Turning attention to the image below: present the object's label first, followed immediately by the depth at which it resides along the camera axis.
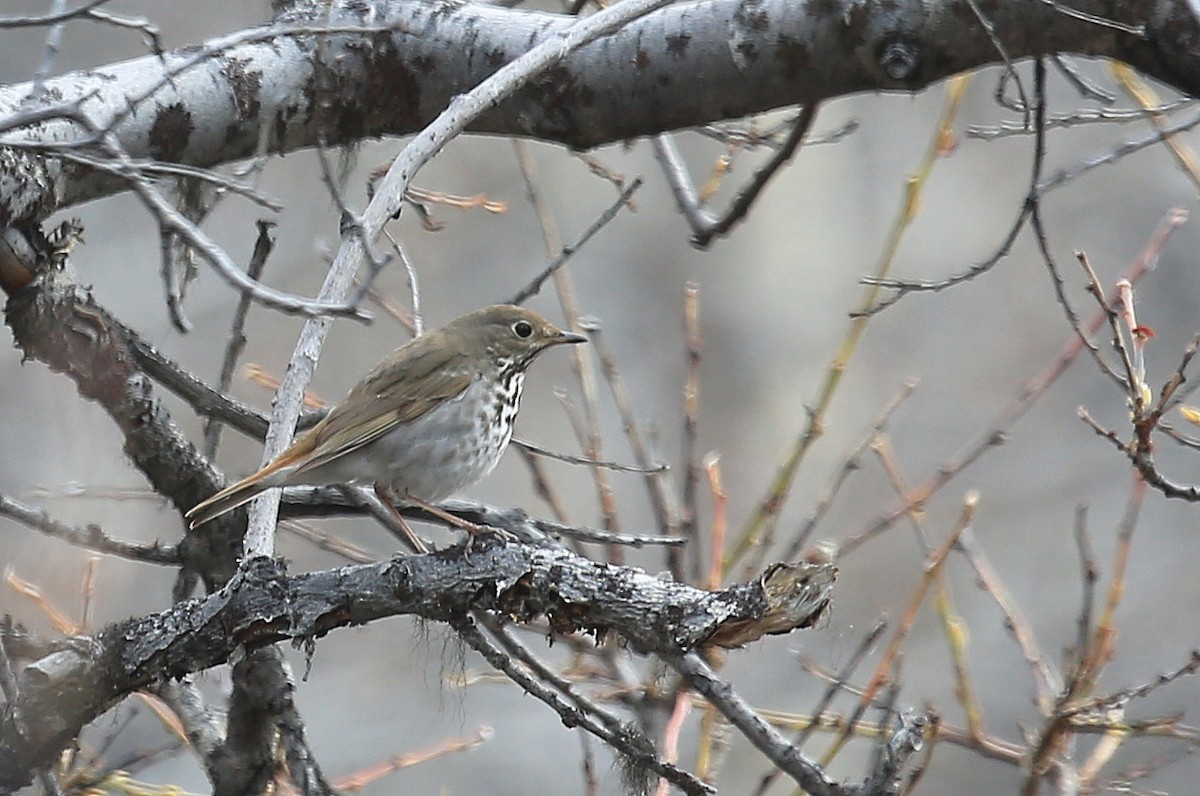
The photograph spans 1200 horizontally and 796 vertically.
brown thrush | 6.27
